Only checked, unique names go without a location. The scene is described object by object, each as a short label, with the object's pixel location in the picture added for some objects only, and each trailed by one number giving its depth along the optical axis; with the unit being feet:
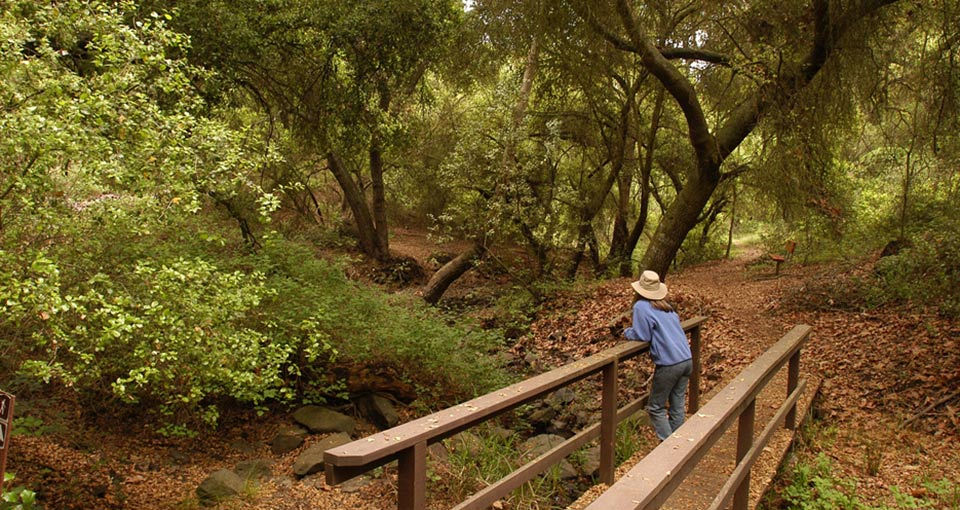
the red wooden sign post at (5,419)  9.77
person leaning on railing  17.22
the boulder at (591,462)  21.18
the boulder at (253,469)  22.65
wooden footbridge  7.86
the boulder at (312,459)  23.03
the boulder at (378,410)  28.04
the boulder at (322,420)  26.72
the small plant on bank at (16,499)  11.28
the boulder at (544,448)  21.53
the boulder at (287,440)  25.35
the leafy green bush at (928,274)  29.73
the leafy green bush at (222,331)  14.28
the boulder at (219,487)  20.20
